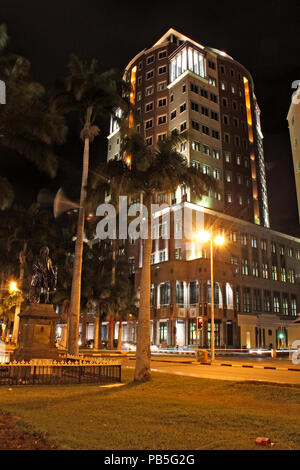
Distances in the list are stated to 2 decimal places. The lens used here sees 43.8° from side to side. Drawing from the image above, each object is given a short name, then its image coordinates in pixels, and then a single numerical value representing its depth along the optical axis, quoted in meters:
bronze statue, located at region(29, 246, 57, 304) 18.92
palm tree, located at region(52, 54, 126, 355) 26.45
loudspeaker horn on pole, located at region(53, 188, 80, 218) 26.62
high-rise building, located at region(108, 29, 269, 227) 77.25
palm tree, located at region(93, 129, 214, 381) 17.59
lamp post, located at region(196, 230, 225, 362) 29.50
